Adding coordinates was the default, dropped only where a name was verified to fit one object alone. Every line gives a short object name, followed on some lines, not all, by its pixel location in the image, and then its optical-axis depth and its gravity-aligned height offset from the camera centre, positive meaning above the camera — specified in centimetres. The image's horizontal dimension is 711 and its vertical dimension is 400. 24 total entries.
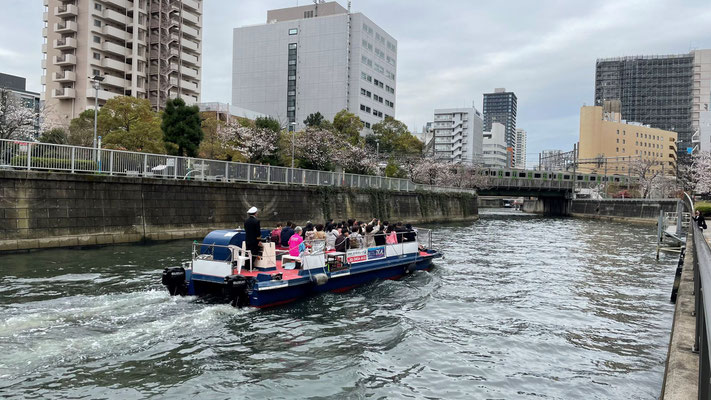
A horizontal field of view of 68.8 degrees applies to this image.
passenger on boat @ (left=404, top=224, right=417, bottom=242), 2055 -171
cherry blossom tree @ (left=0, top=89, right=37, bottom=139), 3654 +504
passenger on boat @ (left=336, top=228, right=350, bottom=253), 1669 -169
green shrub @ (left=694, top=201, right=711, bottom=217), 4791 -87
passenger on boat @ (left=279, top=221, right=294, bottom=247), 1686 -149
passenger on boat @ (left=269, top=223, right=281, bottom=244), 1702 -156
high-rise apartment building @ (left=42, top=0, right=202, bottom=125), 6719 +1812
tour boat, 1335 -234
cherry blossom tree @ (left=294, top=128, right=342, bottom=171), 5581 +434
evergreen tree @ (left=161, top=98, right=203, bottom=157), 3984 +469
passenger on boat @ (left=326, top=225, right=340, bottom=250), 1697 -159
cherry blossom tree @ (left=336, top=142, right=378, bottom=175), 5942 +364
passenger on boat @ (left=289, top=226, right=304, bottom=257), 1552 -167
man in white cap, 1409 -127
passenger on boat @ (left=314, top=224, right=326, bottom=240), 1751 -149
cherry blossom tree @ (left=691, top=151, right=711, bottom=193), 7169 +379
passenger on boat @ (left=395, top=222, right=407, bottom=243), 2002 -156
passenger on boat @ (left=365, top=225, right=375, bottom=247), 1852 -172
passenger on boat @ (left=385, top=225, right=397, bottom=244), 1944 -175
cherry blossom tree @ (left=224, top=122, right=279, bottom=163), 4841 +445
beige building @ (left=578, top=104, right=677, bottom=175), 13062 +1529
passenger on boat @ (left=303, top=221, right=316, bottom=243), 1710 -146
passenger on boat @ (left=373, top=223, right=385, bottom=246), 1919 -176
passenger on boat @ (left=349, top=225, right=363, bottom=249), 1778 -169
